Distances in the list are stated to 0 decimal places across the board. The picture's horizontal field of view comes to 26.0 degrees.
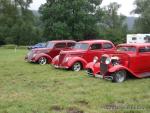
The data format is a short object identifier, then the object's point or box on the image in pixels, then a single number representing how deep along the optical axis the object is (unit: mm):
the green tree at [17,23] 66625
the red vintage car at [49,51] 21188
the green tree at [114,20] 86062
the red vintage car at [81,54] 17031
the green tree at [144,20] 68688
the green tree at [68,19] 57969
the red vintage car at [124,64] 13023
